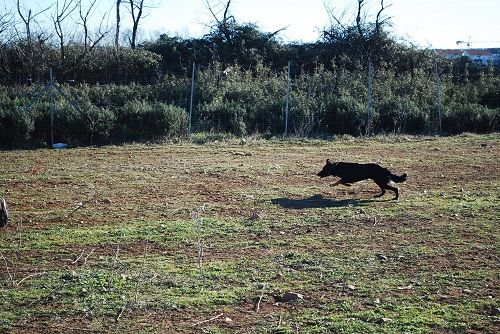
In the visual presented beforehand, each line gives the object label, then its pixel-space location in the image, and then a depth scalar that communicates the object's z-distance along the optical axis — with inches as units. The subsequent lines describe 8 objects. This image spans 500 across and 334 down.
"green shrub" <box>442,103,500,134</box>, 822.5
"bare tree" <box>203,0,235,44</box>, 1269.7
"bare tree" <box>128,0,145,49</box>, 1300.4
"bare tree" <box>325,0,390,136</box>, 1187.9
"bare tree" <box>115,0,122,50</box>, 1240.5
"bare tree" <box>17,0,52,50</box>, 1091.3
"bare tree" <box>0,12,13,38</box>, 1095.0
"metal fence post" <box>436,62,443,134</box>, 810.8
